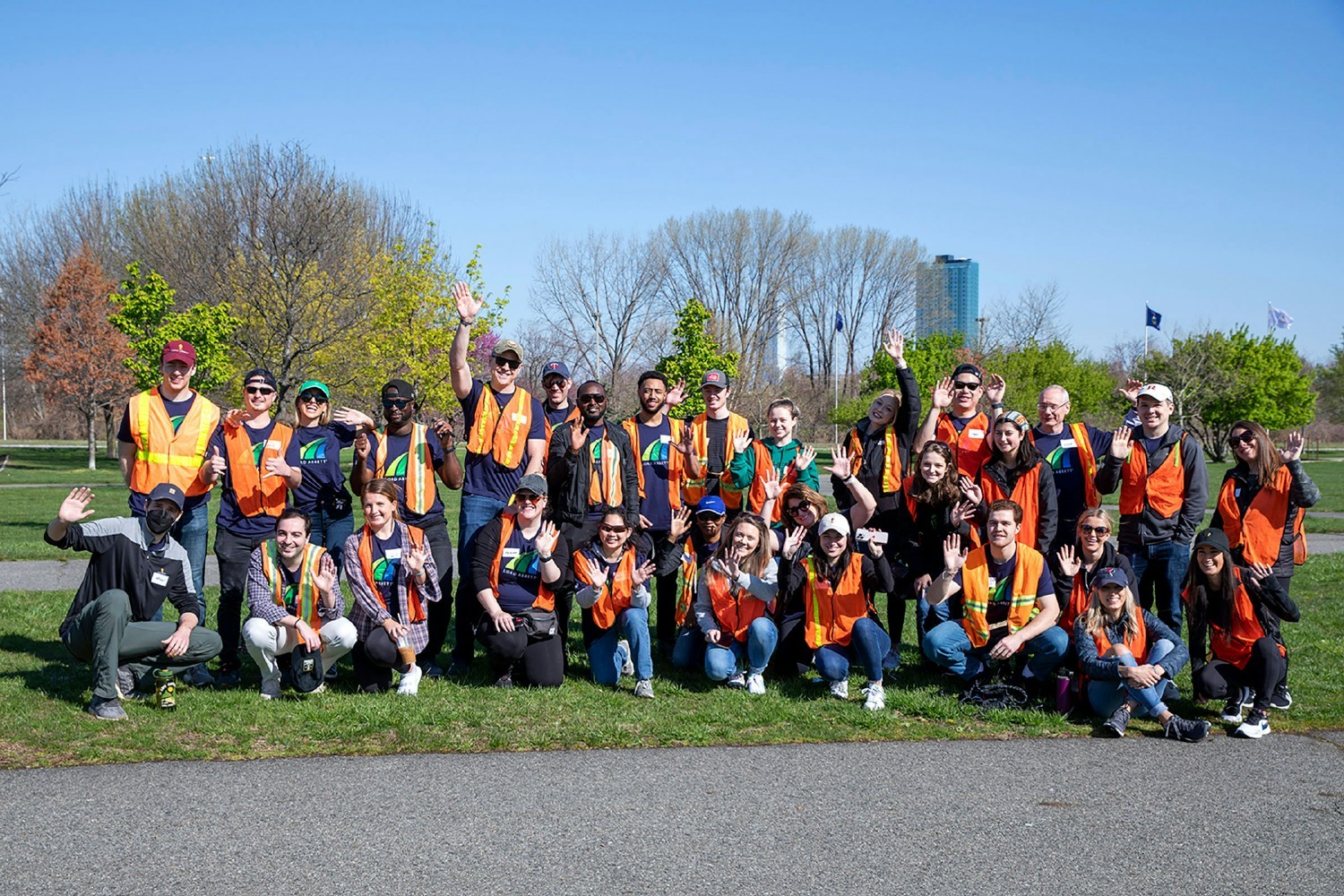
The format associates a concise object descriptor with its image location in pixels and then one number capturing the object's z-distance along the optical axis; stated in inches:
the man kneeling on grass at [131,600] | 237.1
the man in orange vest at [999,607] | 249.4
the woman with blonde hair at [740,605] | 263.9
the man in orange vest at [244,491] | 269.0
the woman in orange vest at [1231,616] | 239.5
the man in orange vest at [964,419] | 287.4
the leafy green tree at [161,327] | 936.9
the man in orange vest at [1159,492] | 276.2
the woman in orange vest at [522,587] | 262.8
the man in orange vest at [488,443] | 280.5
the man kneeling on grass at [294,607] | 247.0
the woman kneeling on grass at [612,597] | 267.9
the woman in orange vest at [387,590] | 254.2
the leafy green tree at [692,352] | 1144.2
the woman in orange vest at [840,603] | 256.4
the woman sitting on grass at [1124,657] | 227.9
